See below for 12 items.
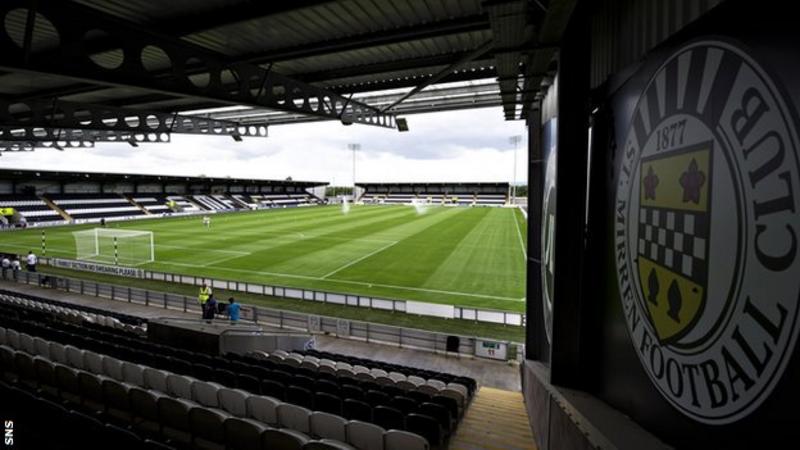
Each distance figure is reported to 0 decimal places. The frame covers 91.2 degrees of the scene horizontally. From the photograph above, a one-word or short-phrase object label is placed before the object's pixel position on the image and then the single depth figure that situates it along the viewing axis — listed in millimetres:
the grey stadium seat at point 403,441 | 4137
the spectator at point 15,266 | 18809
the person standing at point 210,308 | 12531
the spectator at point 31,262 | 19578
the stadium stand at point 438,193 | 91250
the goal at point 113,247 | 24984
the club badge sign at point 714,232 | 1966
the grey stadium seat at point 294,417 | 4695
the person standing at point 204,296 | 13310
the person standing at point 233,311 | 11992
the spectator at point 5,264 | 19211
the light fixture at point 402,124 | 13945
